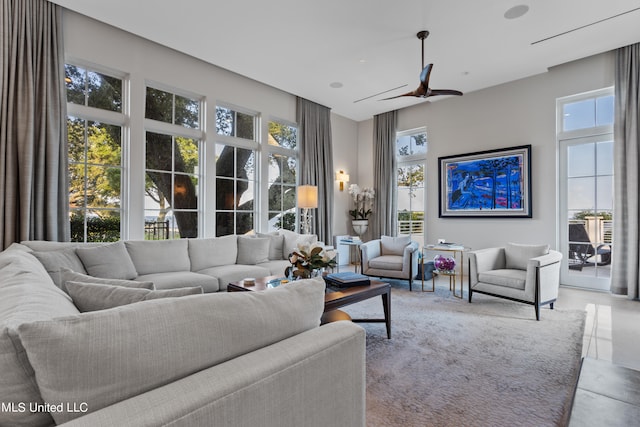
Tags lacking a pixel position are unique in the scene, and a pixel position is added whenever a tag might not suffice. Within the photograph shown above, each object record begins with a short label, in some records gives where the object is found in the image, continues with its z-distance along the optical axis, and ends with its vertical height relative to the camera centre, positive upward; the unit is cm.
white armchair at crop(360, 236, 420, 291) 449 -65
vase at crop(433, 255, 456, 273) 430 -67
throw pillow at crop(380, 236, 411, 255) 495 -47
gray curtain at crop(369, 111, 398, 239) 651 +81
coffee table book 273 -57
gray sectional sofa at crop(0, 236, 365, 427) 63 -36
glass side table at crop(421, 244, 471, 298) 437 -48
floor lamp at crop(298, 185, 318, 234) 509 +28
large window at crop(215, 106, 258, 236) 500 +71
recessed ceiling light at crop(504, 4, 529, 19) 325 +211
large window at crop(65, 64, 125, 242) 368 +73
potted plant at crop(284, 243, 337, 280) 266 -38
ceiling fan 351 +144
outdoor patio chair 439 -51
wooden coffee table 238 -64
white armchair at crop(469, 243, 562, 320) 332 -66
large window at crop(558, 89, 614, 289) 439 +39
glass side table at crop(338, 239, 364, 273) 578 -69
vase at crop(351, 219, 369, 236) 676 -22
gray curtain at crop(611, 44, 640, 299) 400 +49
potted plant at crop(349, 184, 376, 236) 678 +16
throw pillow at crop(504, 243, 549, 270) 378 -47
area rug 176 -108
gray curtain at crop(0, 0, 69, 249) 307 +91
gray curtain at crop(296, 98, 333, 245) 600 +110
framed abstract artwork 498 +51
